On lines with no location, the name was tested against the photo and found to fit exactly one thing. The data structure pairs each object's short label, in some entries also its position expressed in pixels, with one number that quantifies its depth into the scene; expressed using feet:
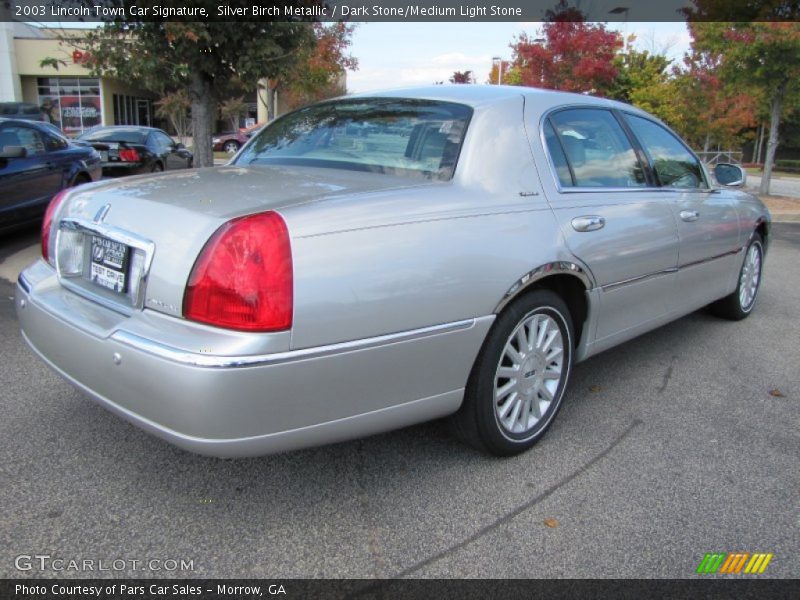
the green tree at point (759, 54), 42.86
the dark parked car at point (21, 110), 67.16
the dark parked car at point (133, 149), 37.32
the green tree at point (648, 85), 71.35
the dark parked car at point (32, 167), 22.88
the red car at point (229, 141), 101.38
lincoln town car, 6.84
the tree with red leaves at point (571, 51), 62.64
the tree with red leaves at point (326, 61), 56.75
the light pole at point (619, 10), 67.35
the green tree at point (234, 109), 108.88
